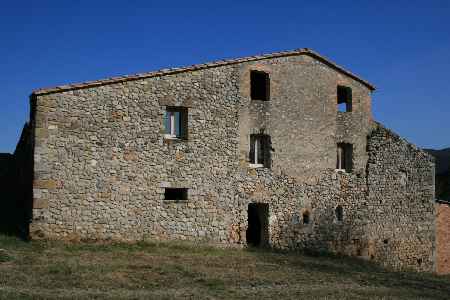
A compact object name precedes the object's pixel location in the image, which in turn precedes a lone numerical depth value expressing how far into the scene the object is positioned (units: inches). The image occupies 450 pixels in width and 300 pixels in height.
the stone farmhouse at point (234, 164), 558.3
